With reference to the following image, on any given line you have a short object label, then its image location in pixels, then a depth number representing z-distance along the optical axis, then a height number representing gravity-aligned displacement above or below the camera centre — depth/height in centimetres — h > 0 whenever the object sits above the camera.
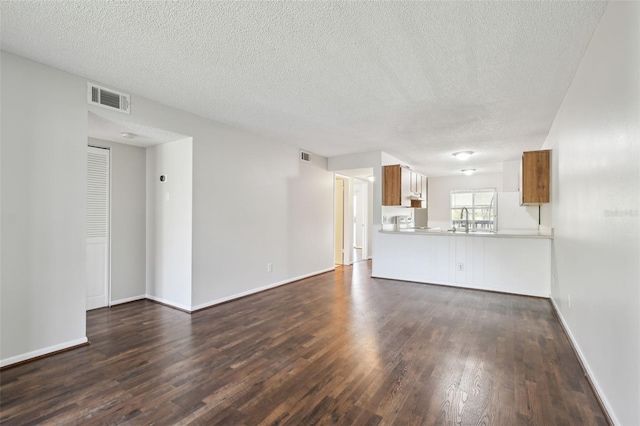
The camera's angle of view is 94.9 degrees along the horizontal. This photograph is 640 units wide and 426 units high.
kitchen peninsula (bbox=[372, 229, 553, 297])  458 -83
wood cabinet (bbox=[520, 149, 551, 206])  405 +50
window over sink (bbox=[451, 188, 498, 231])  927 +28
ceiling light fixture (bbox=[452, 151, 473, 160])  603 +120
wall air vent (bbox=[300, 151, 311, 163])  581 +112
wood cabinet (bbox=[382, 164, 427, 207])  559 +51
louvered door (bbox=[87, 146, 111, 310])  398 -24
